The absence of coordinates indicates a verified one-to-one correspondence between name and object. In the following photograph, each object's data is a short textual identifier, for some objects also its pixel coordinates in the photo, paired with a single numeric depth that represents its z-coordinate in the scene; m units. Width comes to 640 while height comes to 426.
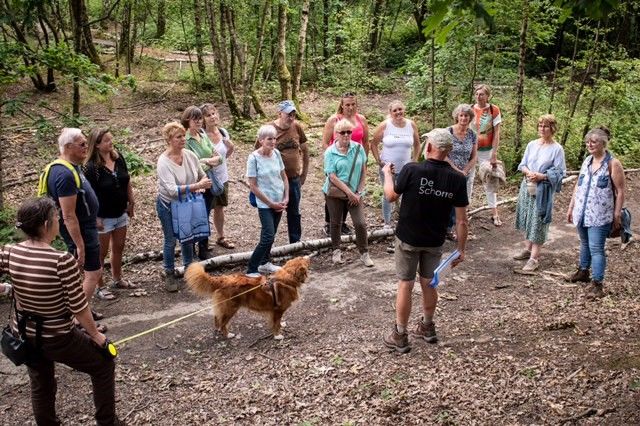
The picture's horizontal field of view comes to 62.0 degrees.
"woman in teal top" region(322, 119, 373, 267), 6.61
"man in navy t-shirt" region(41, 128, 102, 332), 4.78
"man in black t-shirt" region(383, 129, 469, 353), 4.48
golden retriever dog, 5.07
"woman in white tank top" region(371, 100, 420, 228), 7.33
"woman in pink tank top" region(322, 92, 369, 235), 7.32
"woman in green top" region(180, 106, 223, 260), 6.70
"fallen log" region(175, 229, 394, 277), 6.88
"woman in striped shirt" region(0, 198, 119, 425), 3.33
